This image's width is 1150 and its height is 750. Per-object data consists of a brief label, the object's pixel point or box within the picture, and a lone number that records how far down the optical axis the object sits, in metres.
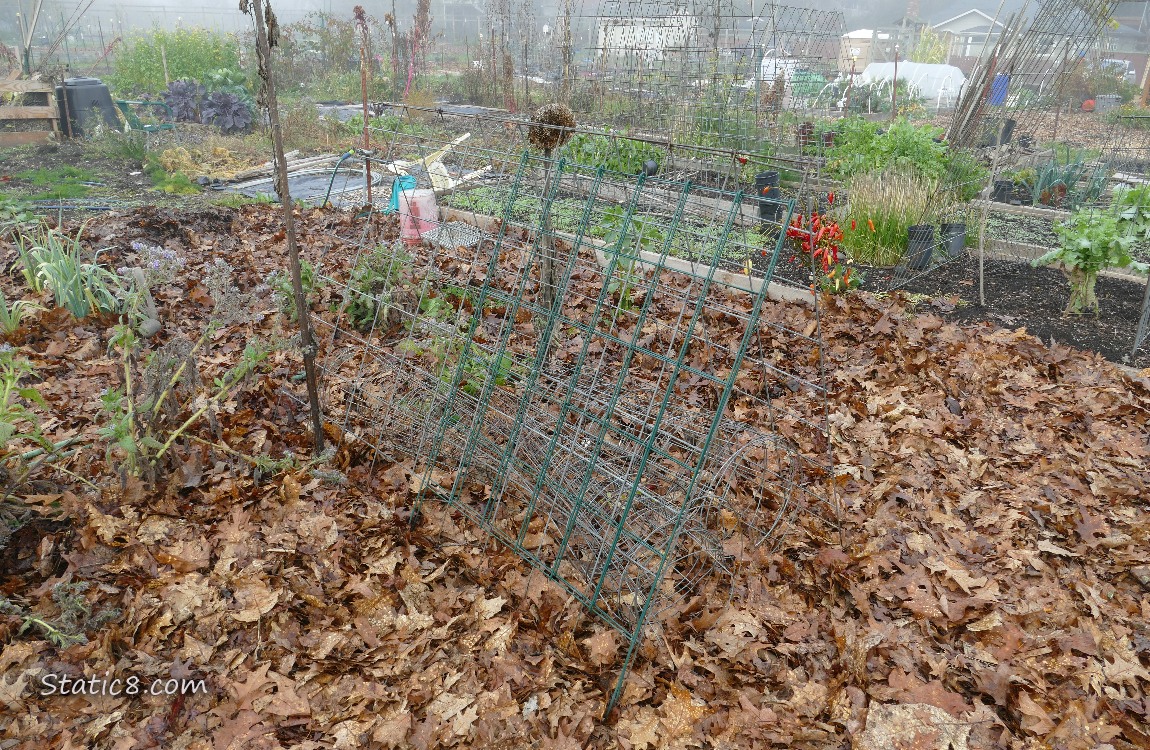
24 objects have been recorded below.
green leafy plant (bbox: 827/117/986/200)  8.13
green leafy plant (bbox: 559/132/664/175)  9.55
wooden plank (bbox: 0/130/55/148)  11.80
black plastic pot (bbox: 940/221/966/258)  7.63
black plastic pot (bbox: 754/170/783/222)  8.59
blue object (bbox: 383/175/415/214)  5.53
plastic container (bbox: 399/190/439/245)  5.76
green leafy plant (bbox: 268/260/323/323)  5.11
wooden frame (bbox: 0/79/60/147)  11.82
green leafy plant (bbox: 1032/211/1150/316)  5.84
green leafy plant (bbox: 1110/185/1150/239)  6.06
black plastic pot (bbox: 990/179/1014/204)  10.44
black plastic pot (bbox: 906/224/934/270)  7.09
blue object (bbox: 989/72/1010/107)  10.68
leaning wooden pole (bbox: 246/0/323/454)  3.09
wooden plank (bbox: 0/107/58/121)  11.77
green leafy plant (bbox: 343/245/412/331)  5.17
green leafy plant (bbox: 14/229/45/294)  5.41
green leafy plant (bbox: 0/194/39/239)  6.30
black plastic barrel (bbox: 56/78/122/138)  12.42
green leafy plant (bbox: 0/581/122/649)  2.74
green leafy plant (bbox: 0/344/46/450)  2.98
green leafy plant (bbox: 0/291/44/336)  4.90
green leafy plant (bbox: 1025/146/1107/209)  10.09
